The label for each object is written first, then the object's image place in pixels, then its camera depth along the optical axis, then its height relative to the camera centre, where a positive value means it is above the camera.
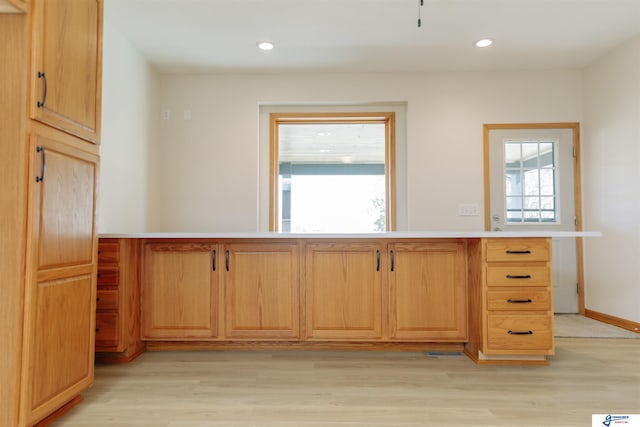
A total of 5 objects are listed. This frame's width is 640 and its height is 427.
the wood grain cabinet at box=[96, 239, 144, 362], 2.69 -0.46
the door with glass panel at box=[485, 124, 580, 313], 4.31 +0.46
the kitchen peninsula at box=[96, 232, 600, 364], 2.86 -0.40
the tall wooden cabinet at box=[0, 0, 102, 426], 1.63 +0.11
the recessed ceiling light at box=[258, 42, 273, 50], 3.69 +1.63
